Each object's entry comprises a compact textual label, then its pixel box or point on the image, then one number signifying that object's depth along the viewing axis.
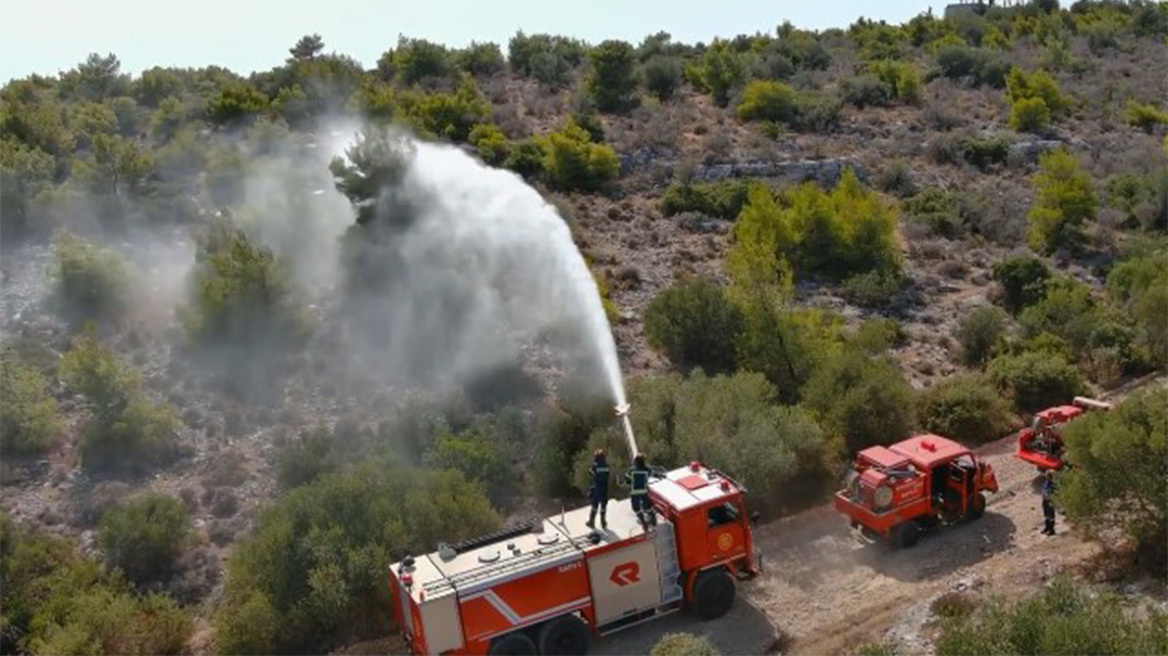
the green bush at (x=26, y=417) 24.05
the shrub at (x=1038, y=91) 53.12
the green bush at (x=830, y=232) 34.62
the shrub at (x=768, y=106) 50.44
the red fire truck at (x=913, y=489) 19.69
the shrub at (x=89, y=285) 29.36
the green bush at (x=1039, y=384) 26.25
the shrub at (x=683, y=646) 14.78
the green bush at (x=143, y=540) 20.91
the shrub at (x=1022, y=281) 32.69
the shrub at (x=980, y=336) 29.50
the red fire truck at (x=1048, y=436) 21.31
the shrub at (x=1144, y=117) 53.16
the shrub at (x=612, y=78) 51.38
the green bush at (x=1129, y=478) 16.97
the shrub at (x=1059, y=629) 12.27
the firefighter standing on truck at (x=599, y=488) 16.80
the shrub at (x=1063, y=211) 37.84
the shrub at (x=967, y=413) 25.02
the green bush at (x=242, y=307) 27.86
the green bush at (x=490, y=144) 41.00
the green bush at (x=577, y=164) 40.56
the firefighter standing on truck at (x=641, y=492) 17.03
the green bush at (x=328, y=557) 18.30
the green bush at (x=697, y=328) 27.22
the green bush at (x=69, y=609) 18.44
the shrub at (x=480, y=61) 58.44
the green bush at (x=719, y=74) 54.86
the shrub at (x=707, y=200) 39.03
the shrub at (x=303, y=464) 22.95
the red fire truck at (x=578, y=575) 15.77
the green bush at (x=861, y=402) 23.89
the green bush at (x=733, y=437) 20.98
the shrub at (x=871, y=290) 33.03
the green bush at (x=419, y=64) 53.84
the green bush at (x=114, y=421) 23.91
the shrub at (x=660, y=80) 55.44
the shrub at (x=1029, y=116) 50.41
